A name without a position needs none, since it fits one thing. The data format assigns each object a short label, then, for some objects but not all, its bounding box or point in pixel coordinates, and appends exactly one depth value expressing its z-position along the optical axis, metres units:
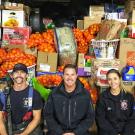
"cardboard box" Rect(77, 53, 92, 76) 3.29
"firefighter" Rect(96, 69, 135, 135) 2.47
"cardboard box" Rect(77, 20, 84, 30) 3.88
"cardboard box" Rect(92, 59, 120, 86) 3.06
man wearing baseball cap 2.38
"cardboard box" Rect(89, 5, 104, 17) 3.93
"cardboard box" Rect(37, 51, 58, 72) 3.29
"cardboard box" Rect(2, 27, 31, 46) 3.55
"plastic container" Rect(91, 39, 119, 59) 3.21
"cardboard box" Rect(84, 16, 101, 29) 3.76
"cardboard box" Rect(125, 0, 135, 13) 3.71
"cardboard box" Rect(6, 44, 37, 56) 3.42
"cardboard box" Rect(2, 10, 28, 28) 3.65
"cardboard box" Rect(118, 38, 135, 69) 3.19
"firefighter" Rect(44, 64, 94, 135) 2.38
